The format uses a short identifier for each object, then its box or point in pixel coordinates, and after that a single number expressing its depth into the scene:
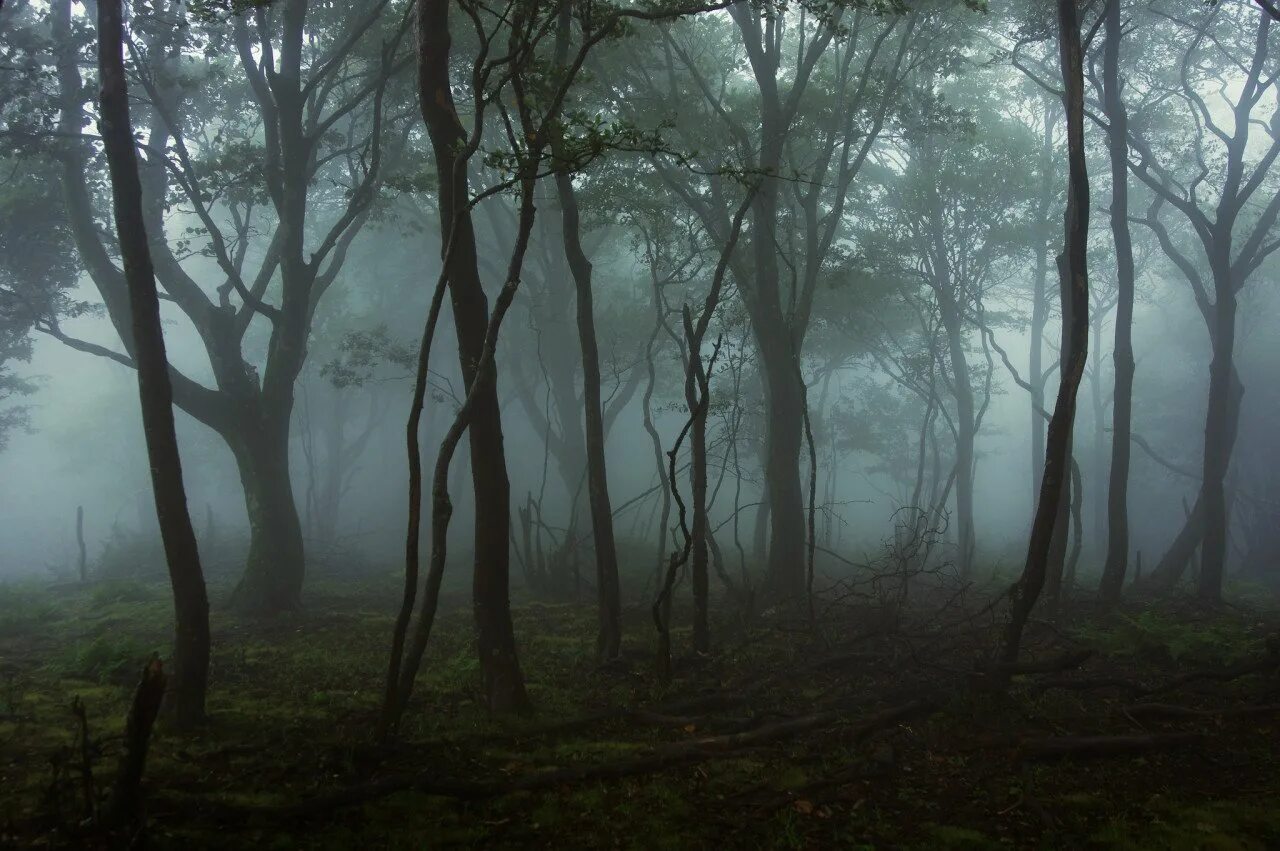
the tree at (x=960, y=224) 22.17
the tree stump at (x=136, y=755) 4.40
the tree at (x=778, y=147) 13.66
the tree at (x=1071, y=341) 7.38
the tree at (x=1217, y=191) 15.10
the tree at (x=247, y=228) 13.48
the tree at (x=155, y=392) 7.08
